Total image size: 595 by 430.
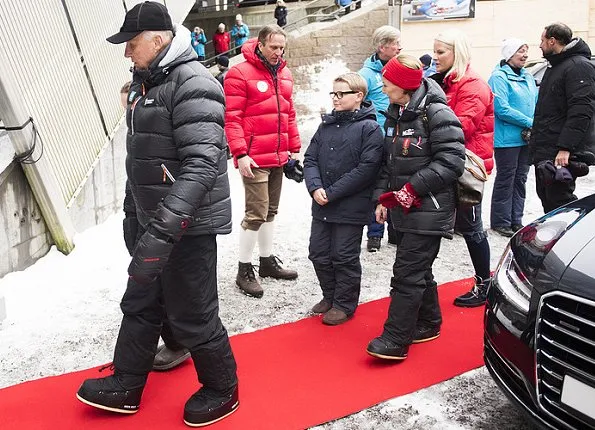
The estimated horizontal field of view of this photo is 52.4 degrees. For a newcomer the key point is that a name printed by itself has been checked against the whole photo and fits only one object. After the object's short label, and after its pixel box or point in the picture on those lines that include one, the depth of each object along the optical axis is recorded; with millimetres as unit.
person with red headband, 3451
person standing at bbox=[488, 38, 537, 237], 5988
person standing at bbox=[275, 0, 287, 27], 19000
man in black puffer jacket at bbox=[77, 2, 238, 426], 2643
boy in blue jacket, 4098
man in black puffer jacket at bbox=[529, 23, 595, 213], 4832
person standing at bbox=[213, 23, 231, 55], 18953
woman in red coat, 4258
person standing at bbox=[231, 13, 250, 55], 18750
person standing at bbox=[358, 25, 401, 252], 5262
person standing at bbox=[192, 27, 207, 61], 17516
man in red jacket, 4516
